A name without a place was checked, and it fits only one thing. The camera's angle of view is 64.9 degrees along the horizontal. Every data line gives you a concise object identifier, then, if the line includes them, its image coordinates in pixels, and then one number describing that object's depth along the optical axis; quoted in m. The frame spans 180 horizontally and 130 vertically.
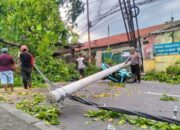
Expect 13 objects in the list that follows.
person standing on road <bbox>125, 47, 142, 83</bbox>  7.10
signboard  8.53
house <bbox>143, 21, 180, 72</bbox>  8.63
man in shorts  5.37
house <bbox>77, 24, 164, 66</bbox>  11.55
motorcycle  7.14
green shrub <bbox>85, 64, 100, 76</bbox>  9.90
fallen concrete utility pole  3.30
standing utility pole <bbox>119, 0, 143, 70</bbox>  8.96
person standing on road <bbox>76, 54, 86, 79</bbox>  8.55
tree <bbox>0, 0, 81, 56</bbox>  7.41
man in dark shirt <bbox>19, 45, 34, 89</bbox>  5.83
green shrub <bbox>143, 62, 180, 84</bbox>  7.21
